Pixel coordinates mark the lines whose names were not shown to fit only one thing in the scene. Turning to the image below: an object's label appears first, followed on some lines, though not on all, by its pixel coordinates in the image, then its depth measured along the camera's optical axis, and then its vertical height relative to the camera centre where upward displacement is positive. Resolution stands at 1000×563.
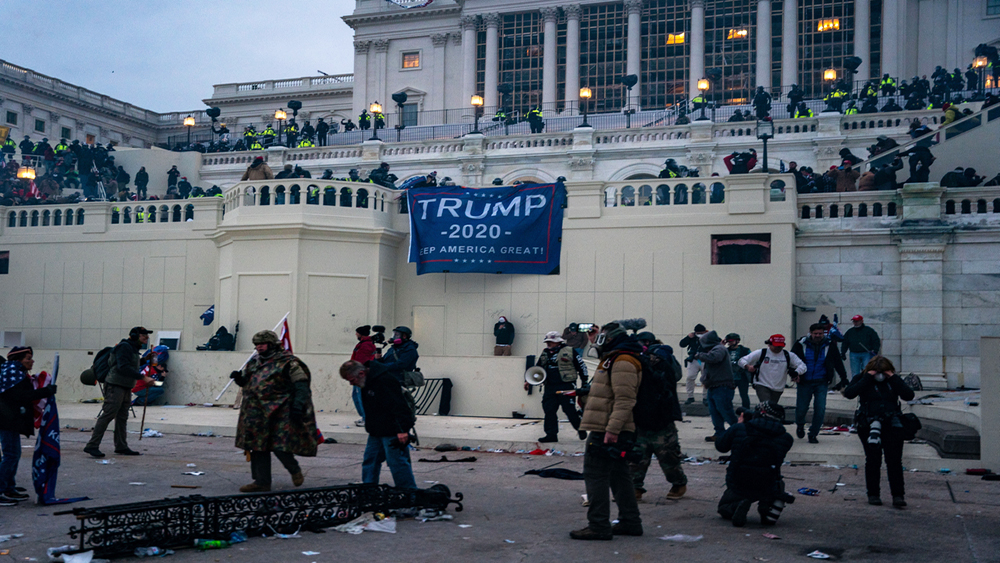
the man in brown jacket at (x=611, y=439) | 6.80 -0.94
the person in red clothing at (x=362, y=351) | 13.29 -0.58
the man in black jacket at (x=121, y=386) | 11.38 -1.01
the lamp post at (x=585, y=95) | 49.43 +12.75
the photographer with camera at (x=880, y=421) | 8.32 -0.94
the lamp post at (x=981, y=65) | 37.79 +11.98
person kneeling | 7.41 -1.25
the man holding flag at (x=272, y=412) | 8.43 -0.97
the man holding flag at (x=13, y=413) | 7.98 -0.97
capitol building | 17.83 +1.20
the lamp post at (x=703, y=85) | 43.16 +11.55
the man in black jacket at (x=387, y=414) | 7.74 -0.89
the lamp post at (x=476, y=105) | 35.72 +11.13
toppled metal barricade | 6.15 -1.56
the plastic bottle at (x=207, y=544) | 6.45 -1.72
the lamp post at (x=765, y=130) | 19.58 +4.24
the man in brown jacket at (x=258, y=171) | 20.67 +3.28
